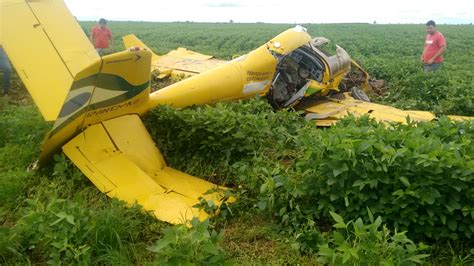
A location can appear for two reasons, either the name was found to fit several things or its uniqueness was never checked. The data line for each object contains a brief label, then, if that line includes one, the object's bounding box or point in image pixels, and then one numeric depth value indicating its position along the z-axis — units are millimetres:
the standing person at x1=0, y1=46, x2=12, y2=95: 8641
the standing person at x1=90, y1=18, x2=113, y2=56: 13945
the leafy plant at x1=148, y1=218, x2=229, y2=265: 2841
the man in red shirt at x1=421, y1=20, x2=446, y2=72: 11609
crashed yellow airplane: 4348
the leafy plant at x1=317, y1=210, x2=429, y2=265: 2908
